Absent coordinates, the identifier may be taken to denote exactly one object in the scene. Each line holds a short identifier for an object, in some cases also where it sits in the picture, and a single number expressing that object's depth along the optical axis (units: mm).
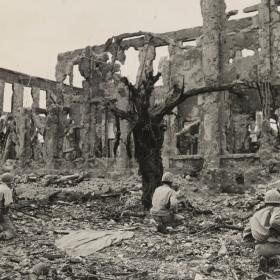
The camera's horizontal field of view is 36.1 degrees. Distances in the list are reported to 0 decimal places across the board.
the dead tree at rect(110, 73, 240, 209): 10258
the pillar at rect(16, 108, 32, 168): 18703
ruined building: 14586
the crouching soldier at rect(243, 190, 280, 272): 5375
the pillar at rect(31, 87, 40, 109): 27516
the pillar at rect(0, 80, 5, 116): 25614
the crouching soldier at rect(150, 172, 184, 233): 7980
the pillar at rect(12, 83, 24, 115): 26656
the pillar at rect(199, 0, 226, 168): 14789
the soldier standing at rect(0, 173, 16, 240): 7535
